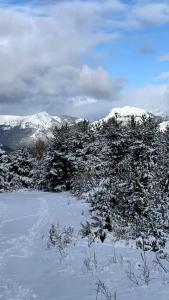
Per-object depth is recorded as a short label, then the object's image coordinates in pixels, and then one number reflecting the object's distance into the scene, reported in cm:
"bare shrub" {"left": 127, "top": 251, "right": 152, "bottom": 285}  789
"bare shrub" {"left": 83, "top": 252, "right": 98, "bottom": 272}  969
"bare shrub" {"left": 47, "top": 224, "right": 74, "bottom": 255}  1276
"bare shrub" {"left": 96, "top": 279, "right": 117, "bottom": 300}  702
